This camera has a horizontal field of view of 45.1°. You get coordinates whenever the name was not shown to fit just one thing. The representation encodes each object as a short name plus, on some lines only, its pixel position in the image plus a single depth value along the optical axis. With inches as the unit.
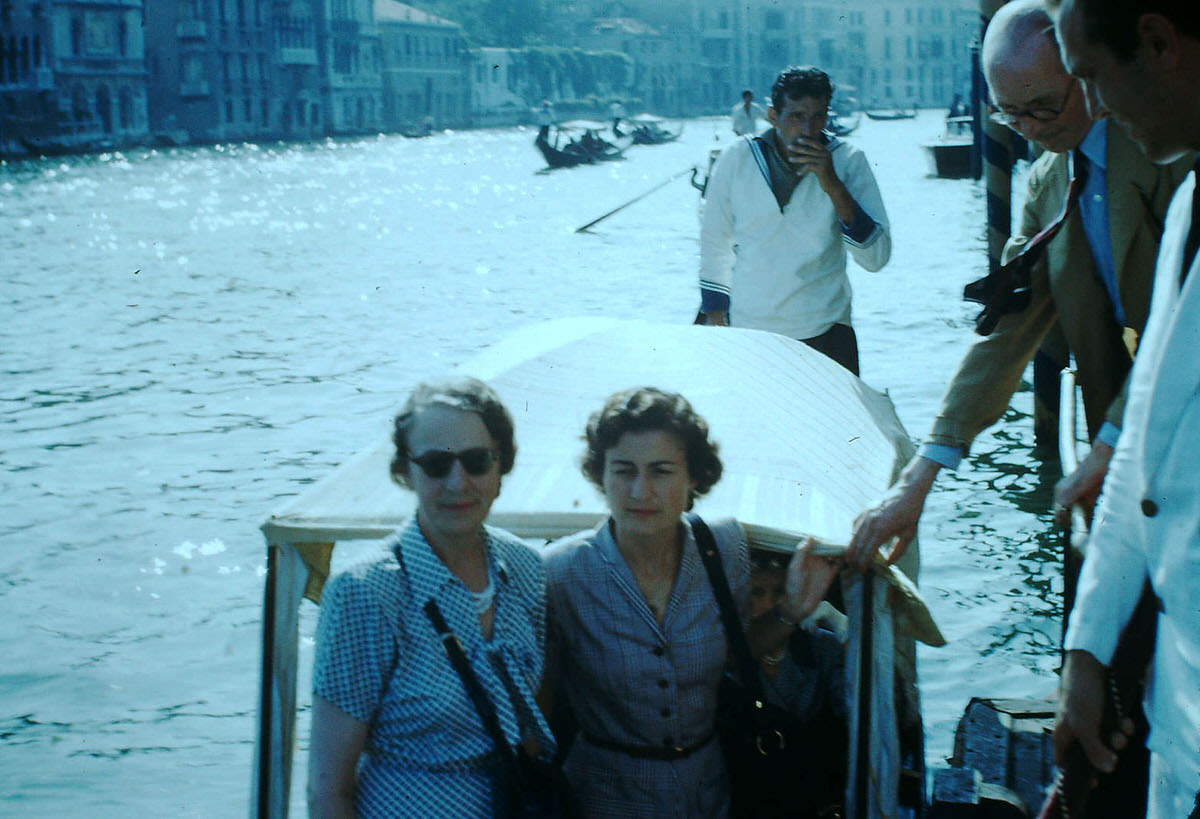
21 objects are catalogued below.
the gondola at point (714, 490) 122.7
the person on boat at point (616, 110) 4571.9
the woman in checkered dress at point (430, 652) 101.0
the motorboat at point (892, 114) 4544.8
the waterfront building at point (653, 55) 4810.5
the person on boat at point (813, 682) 123.9
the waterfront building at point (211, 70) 3324.3
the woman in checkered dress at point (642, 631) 112.5
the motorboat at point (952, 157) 1350.9
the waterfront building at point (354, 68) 3868.1
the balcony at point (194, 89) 3363.7
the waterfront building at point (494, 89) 4537.4
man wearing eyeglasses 109.9
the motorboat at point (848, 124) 2788.9
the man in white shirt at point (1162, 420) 68.6
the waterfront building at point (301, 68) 3683.6
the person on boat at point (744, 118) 1167.8
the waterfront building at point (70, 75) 2792.8
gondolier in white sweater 203.6
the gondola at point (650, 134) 3174.2
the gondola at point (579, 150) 2266.2
